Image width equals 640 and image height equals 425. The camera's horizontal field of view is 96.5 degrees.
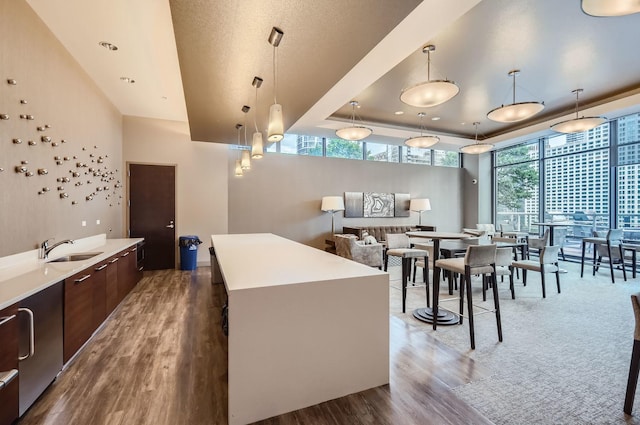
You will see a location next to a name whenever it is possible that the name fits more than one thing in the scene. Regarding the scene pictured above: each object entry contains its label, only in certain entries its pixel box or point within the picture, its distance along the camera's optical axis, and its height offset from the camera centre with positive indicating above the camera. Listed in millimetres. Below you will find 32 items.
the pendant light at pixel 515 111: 3836 +1382
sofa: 7463 -541
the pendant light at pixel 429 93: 3053 +1310
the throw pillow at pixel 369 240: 6125 -650
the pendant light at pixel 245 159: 4395 +796
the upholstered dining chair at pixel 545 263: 4262 -835
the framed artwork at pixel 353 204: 8008 +168
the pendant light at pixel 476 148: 6188 +1351
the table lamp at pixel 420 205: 8281 +139
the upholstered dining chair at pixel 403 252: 3586 -577
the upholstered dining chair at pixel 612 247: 5391 -752
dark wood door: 5891 -4
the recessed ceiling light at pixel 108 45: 3353 +1972
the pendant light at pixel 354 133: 4910 +1354
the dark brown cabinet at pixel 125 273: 3842 -891
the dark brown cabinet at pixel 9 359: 1523 -806
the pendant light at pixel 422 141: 5637 +1371
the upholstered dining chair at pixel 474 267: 2725 -593
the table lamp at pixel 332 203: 7113 +176
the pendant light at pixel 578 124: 4625 +1417
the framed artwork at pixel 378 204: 8281 +172
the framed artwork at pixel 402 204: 8688 +176
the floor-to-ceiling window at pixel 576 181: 6133 +706
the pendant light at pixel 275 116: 2309 +764
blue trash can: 5875 -836
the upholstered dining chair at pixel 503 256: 3257 -547
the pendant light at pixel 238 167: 5000 +771
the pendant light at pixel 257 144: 3286 +777
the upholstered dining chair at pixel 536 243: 5337 -638
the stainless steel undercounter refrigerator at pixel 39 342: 1733 -873
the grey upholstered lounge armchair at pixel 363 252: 5797 -857
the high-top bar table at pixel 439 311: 3279 -1262
